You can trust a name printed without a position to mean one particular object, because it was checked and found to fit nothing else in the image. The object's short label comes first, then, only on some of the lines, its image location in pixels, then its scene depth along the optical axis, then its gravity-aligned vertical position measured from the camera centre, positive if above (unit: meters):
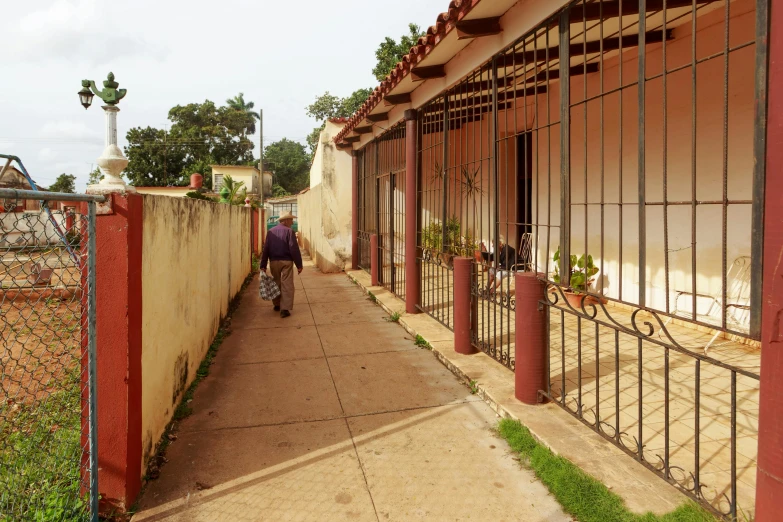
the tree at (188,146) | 44.59 +8.71
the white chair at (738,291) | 5.36 -0.52
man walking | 7.70 -0.22
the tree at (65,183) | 47.88 +5.64
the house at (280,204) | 37.34 +2.78
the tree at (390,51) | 21.91 +8.07
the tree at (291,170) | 57.34 +7.89
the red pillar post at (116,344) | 2.68 -0.52
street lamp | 3.00 +0.63
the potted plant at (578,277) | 7.25 -0.50
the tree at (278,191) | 49.50 +4.86
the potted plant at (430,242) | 6.54 +0.00
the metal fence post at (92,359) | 2.59 -0.57
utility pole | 30.08 +6.75
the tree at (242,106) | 53.91 +14.27
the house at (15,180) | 14.55 +2.38
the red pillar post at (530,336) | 3.90 -0.70
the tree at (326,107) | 49.22 +12.57
